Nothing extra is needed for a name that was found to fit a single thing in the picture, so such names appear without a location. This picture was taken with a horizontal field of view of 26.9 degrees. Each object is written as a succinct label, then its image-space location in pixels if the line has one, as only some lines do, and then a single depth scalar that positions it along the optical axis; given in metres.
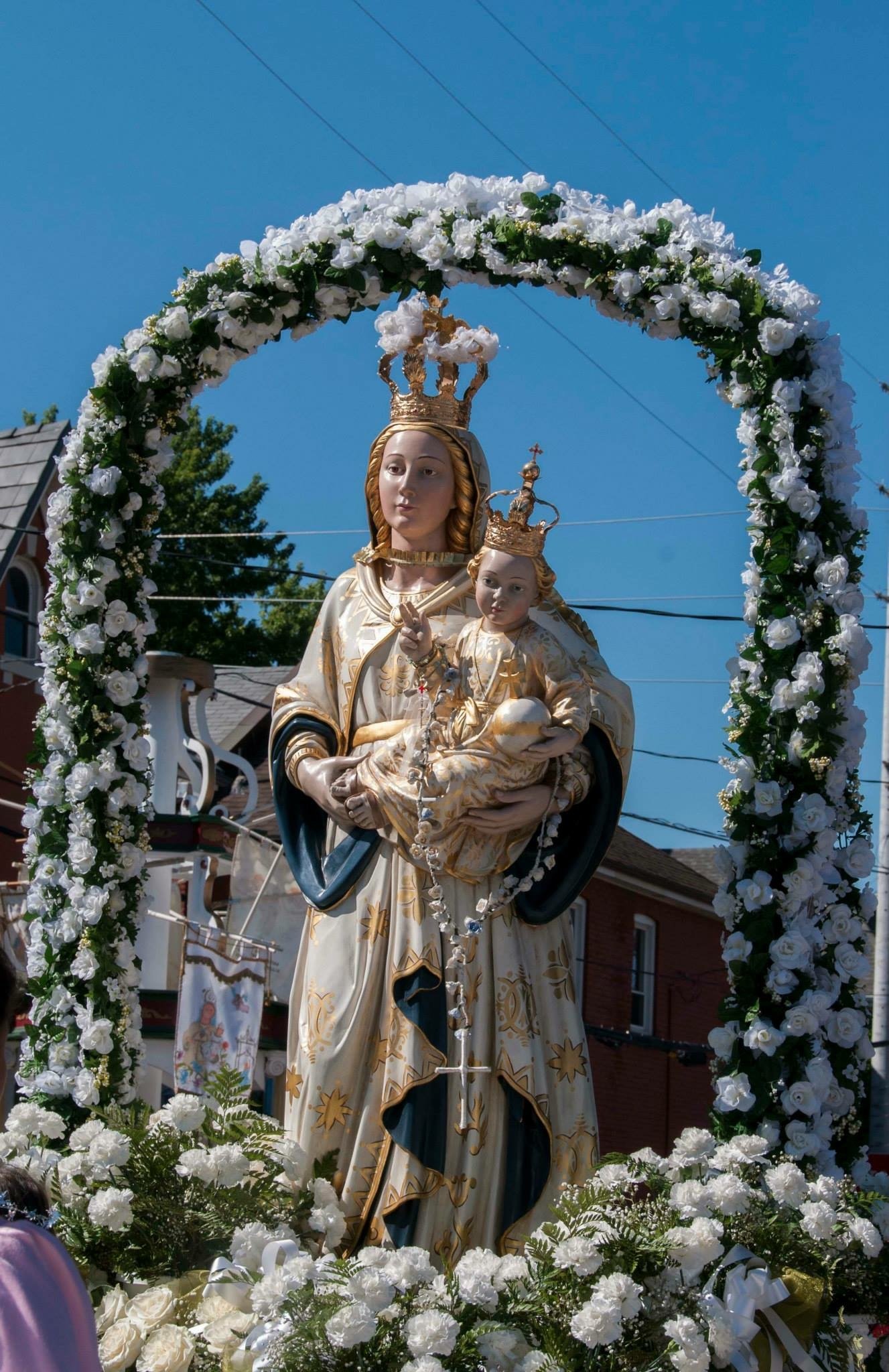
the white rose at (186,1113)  6.46
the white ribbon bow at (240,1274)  5.67
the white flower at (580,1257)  5.53
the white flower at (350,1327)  5.16
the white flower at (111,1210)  6.01
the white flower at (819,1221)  6.08
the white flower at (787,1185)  6.20
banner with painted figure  13.66
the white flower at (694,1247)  5.70
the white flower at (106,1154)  6.23
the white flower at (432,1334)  5.26
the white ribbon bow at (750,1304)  5.67
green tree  26.41
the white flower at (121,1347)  5.52
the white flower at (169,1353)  5.38
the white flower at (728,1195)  5.96
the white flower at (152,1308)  5.63
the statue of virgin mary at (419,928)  6.79
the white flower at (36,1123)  6.70
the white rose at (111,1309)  5.72
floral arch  7.21
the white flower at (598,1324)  5.35
